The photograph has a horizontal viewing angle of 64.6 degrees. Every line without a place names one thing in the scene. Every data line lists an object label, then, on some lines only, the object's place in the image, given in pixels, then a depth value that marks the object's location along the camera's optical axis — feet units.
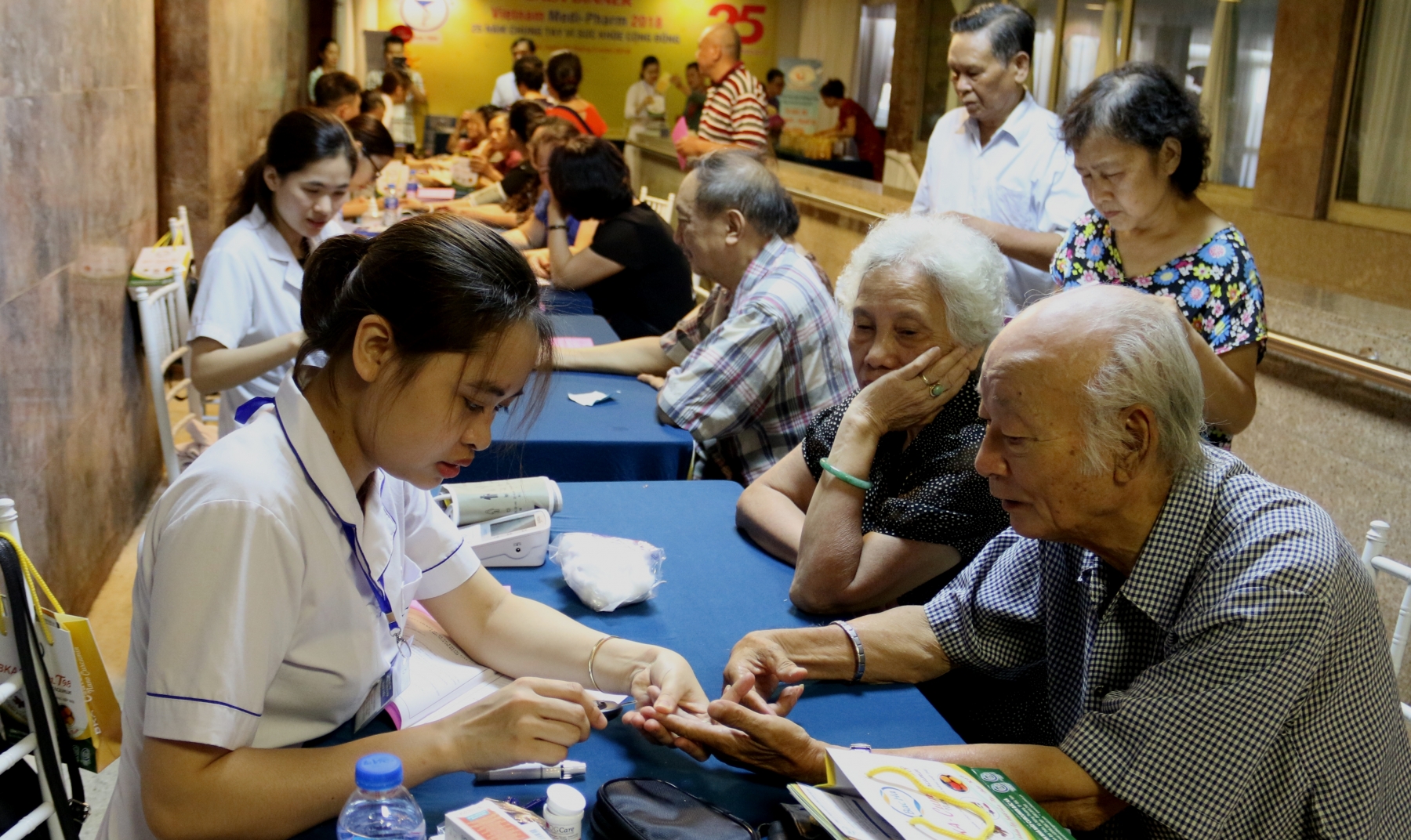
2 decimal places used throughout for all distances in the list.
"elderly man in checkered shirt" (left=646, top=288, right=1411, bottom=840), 4.00
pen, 4.11
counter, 17.84
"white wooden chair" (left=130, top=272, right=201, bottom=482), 10.53
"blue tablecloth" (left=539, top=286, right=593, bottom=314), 15.24
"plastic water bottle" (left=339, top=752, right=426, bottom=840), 3.54
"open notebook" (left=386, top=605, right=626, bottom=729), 4.73
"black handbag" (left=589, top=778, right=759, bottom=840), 3.76
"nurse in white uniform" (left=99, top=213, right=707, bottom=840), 3.60
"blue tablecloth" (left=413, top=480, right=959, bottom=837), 4.29
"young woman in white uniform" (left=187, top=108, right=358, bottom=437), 9.58
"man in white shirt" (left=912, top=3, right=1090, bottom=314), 11.01
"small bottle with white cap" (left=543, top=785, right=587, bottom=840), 3.71
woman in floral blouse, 7.77
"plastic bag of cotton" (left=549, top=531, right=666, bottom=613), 5.81
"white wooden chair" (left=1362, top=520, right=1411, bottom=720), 5.85
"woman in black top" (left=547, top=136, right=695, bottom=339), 14.97
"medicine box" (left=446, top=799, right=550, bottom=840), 3.52
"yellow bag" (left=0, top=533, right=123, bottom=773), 4.33
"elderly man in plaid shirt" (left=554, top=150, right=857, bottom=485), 9.32
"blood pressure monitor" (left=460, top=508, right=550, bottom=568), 6.35
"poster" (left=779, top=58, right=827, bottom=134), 27.30
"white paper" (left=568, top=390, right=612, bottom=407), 10.26
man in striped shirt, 19.36
